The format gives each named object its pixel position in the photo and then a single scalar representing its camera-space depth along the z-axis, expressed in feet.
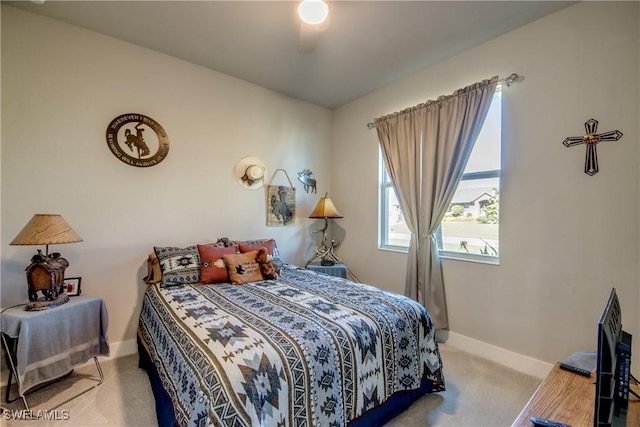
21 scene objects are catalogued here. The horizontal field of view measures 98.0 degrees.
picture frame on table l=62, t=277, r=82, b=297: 7.09
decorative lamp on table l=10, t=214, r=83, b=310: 5.98
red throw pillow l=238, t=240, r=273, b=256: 8.96
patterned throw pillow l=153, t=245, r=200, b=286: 7.67
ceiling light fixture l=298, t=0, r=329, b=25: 5.02
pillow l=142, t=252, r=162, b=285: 7.86
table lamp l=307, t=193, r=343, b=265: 11.42
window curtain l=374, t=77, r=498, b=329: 8.45
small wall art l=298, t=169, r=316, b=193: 12.42
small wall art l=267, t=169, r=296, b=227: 11.37
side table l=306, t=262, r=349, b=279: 10.69
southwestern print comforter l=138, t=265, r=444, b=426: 3.77
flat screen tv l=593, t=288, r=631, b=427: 2.51
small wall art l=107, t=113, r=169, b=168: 8.21
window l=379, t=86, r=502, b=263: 8.30
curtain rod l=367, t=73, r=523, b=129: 7.68
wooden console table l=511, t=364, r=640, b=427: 3.31
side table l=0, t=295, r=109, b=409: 5.52
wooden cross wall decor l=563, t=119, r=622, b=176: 6.47
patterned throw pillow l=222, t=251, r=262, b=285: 7.97
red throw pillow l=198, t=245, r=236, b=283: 7.91
